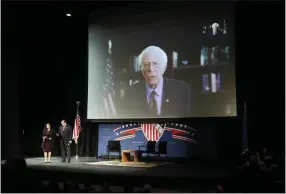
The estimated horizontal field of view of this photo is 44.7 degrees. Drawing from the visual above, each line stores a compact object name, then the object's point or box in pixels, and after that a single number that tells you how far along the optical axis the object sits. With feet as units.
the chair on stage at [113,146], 32.63
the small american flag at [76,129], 33.94
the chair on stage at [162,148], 30.81
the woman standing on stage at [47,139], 30.02
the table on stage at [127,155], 30.87
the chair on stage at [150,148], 31.37
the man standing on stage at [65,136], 30.68
